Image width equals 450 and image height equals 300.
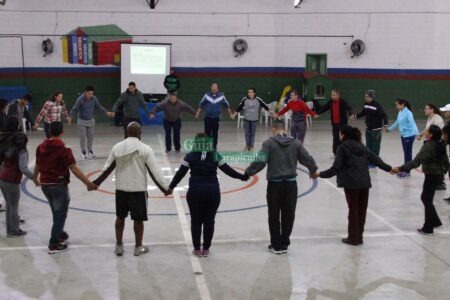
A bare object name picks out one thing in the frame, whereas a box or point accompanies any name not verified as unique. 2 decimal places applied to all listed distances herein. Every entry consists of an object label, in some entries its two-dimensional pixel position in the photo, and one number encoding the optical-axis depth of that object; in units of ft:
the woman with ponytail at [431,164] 24.97
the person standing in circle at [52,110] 40.19
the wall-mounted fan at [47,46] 67.10
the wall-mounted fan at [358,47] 70.03
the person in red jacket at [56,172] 21.85
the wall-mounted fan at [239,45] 69.51
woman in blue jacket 37.27
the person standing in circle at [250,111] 46.68
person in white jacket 21.48
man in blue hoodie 46.09
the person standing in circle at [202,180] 21.40
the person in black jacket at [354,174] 23.34
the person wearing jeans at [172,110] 46.09
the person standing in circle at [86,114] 41.83
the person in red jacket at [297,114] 43.04
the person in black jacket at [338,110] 41.42
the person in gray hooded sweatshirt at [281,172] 22.22
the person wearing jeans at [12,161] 23.73
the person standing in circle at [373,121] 39.34
